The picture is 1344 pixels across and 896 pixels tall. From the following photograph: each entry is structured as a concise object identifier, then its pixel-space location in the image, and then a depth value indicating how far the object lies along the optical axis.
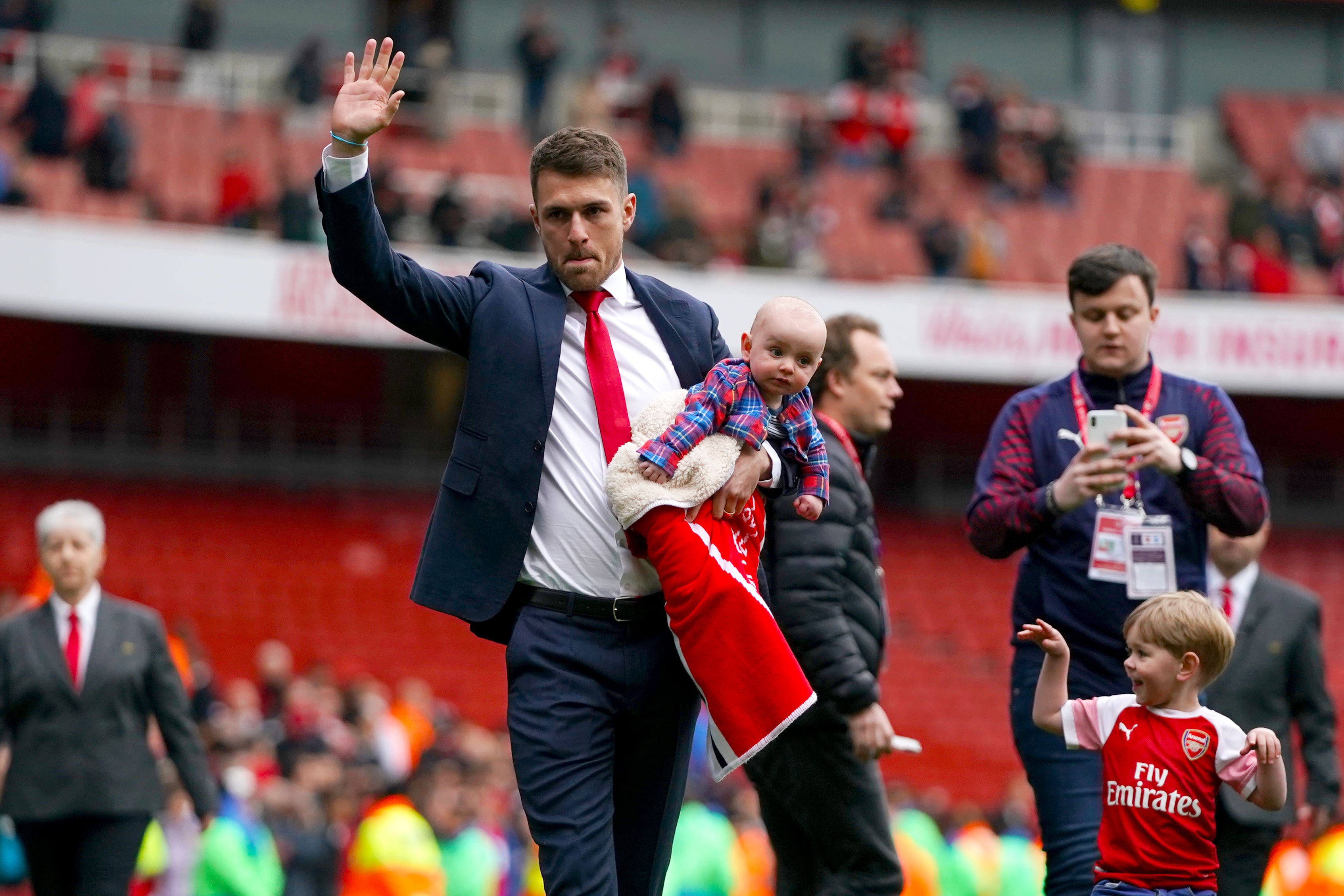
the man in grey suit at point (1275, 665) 11.69
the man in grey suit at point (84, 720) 11.98
